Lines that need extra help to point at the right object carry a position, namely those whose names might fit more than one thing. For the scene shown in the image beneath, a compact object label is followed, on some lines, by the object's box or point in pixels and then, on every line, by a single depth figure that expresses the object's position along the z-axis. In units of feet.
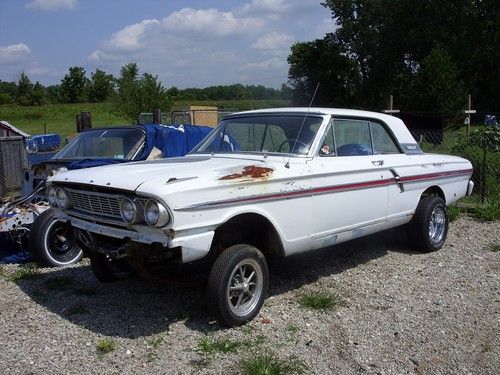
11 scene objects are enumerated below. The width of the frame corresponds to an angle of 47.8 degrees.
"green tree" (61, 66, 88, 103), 262.26
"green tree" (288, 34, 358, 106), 172.35
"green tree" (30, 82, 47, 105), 255.29
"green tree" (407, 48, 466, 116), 90.53
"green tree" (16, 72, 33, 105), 252.42
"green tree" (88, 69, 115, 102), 257.14
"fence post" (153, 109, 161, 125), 42.68
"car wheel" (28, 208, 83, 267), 20.25
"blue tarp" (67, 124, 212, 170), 24.42
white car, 13.75
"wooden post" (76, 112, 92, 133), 36.52
